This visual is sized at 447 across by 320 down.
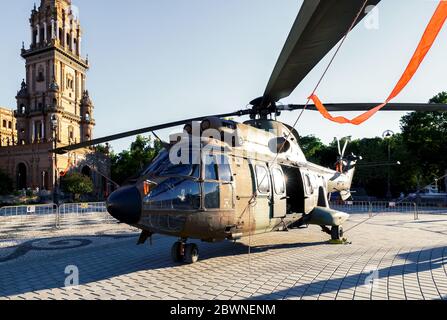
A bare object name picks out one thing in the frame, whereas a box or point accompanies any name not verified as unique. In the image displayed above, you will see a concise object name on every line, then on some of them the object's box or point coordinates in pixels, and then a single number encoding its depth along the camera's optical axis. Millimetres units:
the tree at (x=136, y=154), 58906
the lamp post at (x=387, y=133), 29772
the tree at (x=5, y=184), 42688
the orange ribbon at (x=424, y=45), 3100
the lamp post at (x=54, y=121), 21005
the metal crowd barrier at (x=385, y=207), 27322
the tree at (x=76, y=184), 42281
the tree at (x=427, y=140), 35250
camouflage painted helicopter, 4773
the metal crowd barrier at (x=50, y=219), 15820
